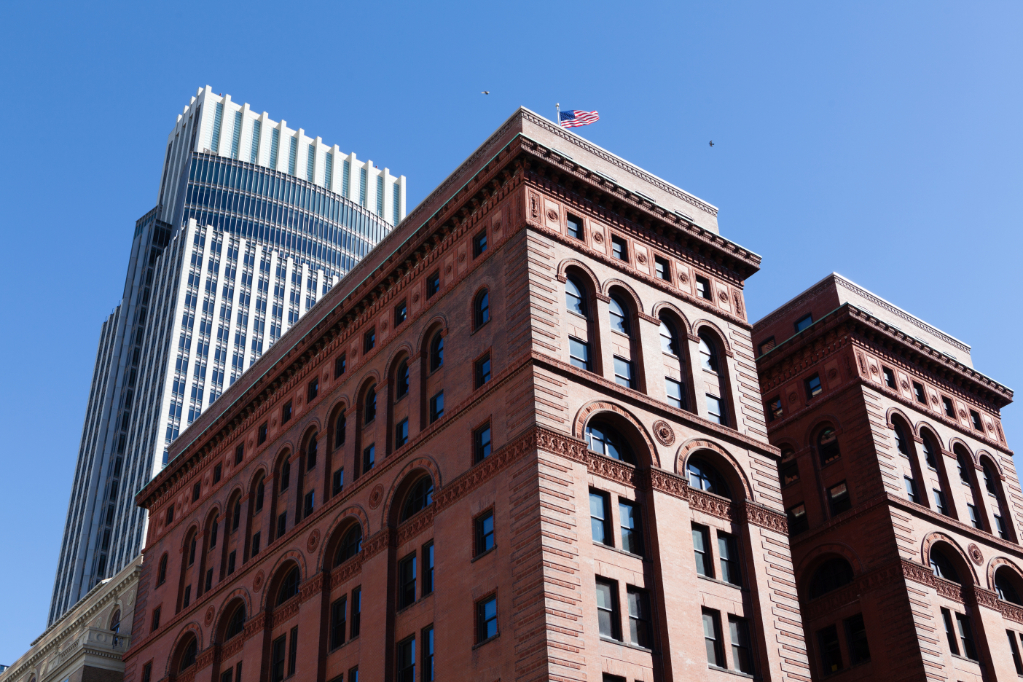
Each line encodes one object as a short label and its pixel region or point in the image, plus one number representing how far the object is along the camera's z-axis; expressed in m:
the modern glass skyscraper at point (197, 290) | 153.25
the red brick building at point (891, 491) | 58.34
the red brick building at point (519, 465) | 43.66
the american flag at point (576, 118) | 57.25
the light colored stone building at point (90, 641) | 73.88
